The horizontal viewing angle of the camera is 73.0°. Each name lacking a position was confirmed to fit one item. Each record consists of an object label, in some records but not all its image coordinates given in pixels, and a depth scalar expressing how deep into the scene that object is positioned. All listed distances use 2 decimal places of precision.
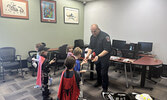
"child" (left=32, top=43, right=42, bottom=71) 2.72
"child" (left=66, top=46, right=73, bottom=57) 3.03
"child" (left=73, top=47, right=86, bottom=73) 2.15
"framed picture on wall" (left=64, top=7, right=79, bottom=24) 5.57
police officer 2.54
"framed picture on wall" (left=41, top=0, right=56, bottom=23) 4.75
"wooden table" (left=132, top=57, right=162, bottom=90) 2.75
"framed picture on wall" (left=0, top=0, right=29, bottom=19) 3.84
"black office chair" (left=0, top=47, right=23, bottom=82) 3.62
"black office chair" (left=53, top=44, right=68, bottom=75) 4.36
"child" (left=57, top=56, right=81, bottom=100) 1.63
